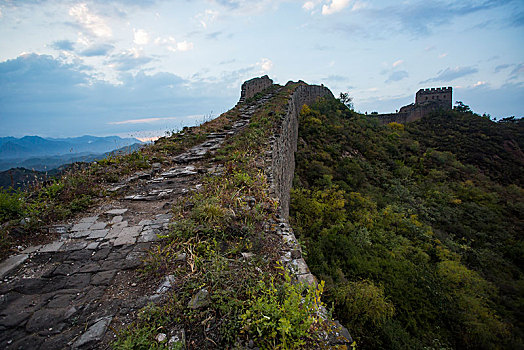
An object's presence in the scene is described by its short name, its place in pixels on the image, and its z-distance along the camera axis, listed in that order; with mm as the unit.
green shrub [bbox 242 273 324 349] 1719
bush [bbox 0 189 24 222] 3248
